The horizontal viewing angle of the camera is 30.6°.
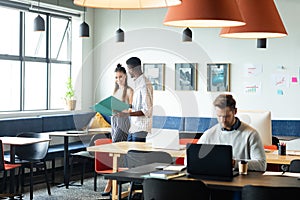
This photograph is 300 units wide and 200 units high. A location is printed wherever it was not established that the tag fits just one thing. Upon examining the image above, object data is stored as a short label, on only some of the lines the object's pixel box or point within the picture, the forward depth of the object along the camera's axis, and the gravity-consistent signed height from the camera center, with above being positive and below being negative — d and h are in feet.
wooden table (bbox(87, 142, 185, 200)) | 19.39 -2.18
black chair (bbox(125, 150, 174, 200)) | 18.20 -2.27
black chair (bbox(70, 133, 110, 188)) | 26.74 -3.27
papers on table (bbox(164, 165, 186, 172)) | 15.06 -2.18
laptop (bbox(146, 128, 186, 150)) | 19.70 -1.83
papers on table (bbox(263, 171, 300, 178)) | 14.47 -2.21
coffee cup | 14.53 -2.06
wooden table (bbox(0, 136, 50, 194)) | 23.03 -2.30
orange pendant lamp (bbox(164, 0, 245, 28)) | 12.05 +1.75
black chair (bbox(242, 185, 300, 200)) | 11.69 -2.20
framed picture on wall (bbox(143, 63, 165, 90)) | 34.60 +0.99
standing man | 21.21 -0.54
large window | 30.27 +1.58
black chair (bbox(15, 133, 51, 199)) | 24.86 -2.96
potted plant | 33.99 -0.46
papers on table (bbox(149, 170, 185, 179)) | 13.98 -2.18
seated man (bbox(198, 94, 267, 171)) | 15.67 -1.27
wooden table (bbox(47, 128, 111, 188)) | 27.48 -3.10
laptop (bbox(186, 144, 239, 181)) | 13.73 -1.83
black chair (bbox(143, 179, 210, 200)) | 12.44 -2.29
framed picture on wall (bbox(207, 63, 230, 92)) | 32.83 +0.80
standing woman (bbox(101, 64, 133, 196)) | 22.58 -0.41
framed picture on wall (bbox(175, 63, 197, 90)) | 33.68 +0.86
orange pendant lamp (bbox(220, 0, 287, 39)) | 14.83 +2.00
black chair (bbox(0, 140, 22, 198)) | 22.09 -3.29
